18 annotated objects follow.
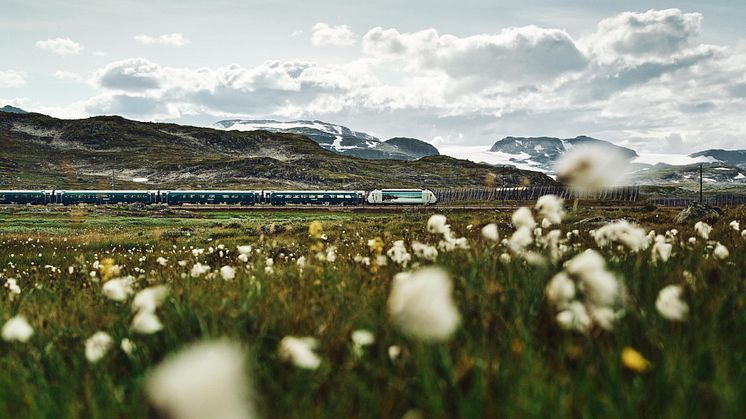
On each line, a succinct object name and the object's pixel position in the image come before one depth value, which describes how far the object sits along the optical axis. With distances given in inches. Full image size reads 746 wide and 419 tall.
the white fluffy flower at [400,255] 212.2
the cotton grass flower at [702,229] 235.0
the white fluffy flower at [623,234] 174.1
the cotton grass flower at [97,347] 122.0
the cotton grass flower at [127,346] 126.6
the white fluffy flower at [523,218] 174.0
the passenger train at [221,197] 3373.5
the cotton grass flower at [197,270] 236.2
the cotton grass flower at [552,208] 176.4
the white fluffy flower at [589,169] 158.7
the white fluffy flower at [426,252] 205.5
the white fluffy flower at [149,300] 131.2
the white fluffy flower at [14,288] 216.6
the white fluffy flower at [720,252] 186.7
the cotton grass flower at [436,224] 187.0
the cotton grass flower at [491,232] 182.1
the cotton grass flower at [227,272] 202.8
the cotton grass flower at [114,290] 151.0
